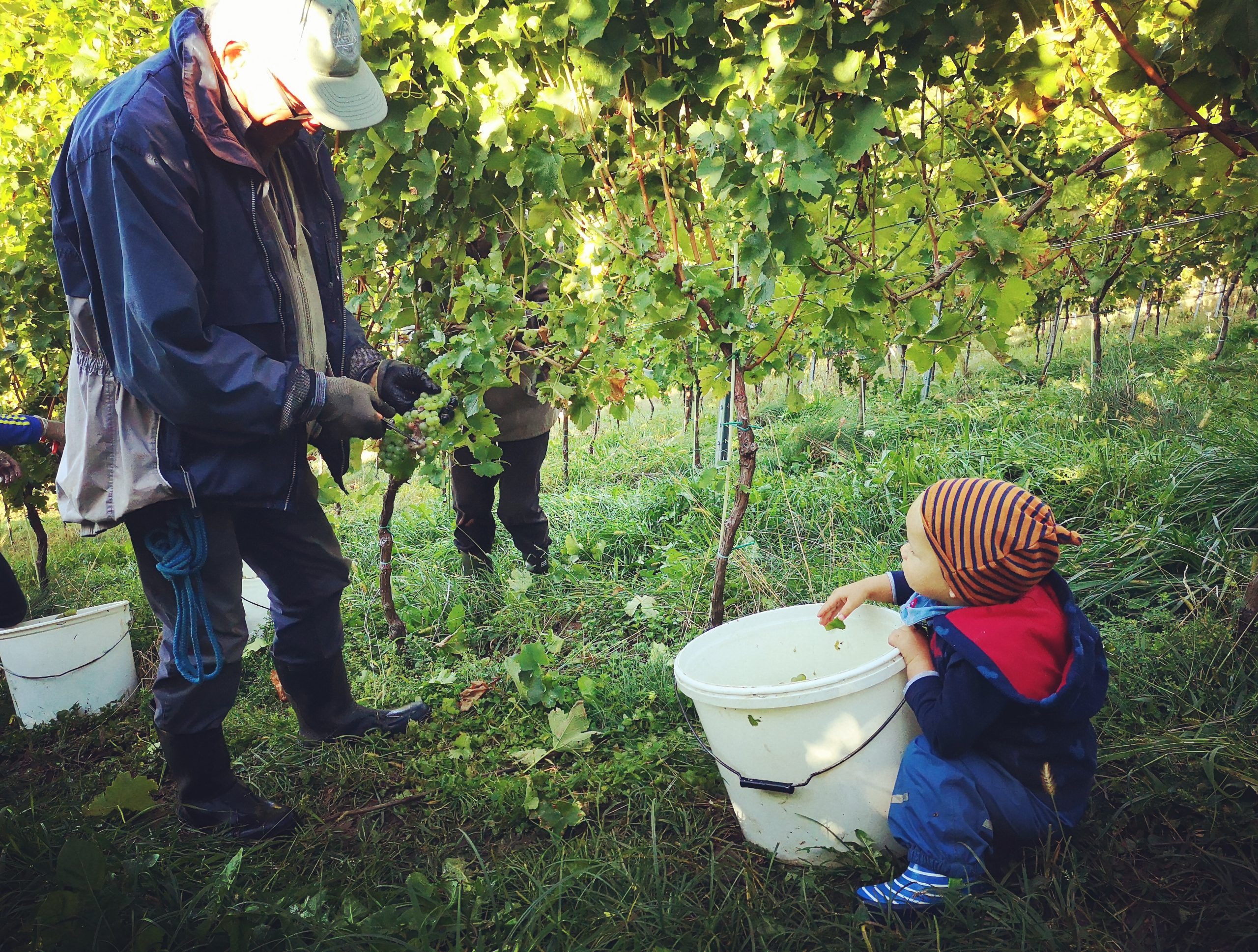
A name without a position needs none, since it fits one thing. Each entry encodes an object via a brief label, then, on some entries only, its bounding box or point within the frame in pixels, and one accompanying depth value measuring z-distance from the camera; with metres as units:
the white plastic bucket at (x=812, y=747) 1.58
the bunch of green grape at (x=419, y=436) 2.28
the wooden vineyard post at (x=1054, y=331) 7.03
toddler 1.48
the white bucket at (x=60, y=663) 2.84
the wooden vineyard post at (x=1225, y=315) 6.94
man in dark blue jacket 1.63
